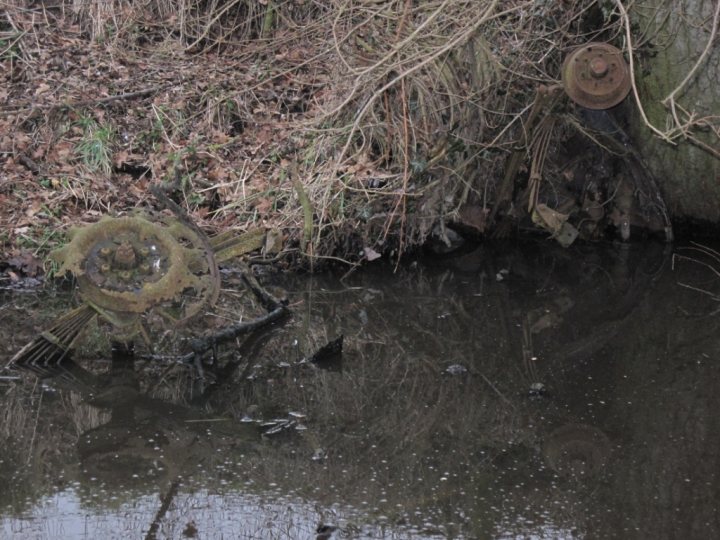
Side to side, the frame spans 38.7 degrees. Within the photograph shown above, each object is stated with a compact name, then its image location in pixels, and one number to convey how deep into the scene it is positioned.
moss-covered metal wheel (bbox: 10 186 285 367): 5.17
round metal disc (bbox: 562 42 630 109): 6.93
